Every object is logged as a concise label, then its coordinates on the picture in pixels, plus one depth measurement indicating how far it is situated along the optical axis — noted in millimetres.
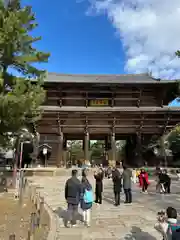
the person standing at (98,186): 8570
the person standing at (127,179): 8982
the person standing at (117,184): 8555
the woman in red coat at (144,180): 11766
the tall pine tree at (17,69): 9477
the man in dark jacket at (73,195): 6082
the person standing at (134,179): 17200
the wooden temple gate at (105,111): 24453
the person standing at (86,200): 6094
